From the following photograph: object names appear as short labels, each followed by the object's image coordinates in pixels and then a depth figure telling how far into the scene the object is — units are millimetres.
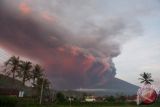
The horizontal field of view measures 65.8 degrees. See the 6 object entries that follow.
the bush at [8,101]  19828
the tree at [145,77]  61651
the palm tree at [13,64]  56274
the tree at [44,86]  48182
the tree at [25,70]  56913
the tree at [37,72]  57866
